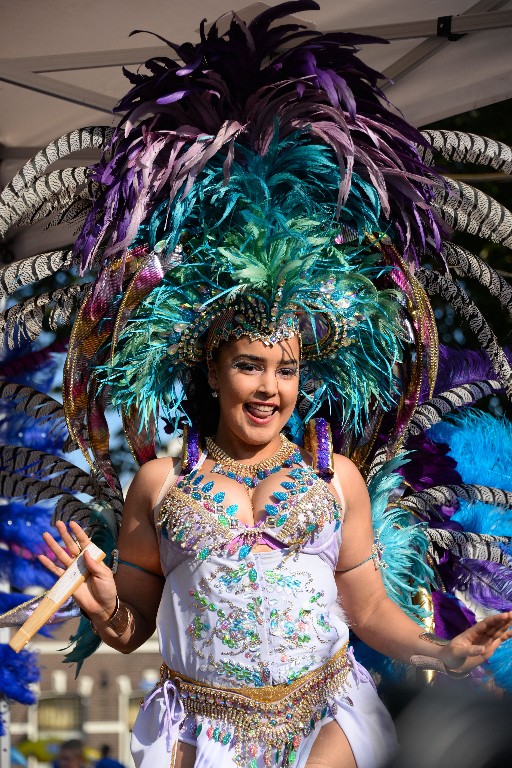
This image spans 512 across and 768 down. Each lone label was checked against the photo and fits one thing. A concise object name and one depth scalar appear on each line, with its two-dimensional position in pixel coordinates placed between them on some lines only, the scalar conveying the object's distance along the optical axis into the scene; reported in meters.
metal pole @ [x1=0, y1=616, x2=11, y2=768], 3.79
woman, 2.43
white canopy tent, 3.39
